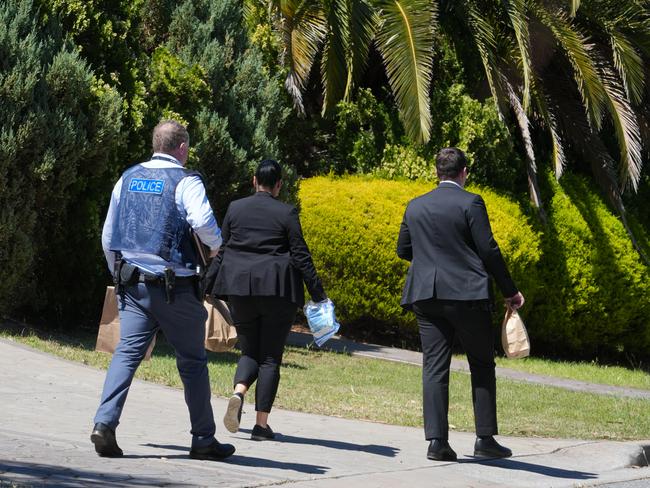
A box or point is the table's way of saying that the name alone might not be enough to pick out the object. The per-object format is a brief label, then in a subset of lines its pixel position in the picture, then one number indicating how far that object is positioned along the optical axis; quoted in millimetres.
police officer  11445
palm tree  28359
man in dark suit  12711
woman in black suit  13328
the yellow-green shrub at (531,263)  27953
